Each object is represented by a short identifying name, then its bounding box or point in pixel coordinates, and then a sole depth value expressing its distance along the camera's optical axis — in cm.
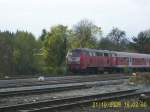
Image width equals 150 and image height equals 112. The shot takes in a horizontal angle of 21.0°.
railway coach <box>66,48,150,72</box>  4397
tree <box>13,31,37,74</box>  4434
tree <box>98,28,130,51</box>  9738
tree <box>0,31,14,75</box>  4134
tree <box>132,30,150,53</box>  9800
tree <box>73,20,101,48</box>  8312
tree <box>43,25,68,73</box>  5588
